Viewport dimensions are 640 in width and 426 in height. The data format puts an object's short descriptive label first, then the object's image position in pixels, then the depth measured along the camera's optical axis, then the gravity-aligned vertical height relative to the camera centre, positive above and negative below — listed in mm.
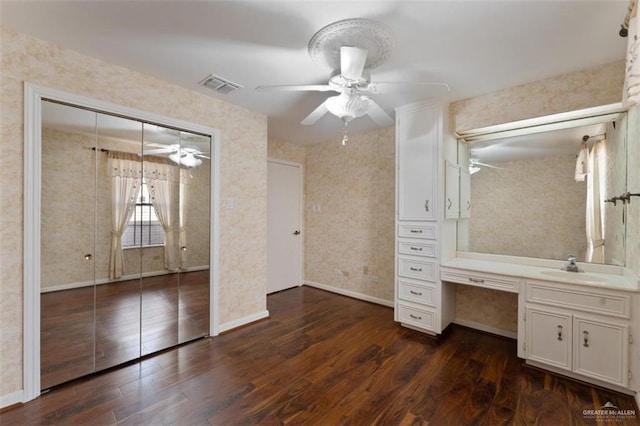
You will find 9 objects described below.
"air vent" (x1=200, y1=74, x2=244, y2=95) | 2381 +1164
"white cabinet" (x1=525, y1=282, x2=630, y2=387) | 1885 -875
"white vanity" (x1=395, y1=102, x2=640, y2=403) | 1913 -544
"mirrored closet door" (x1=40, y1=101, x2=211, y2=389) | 1943 -233
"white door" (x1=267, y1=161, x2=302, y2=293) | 4242 -212
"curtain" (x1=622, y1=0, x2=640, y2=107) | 1206 +708
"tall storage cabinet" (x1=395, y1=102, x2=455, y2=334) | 2750 -78
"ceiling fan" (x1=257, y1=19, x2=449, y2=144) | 1649 +1087
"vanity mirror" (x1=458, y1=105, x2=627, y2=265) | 2287 +267
